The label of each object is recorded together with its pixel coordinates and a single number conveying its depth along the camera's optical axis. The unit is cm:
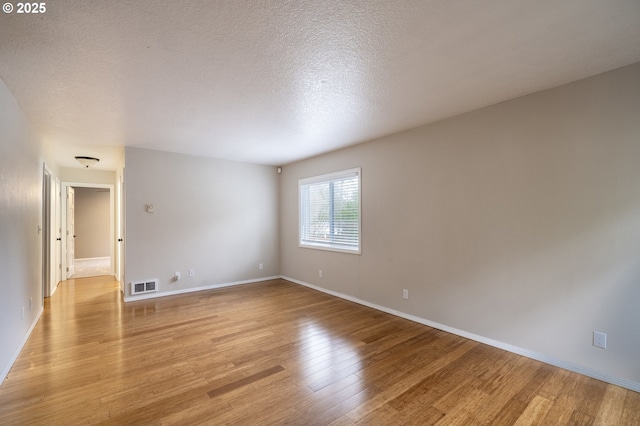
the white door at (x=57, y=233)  545
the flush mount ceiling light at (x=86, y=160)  516
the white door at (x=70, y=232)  650
